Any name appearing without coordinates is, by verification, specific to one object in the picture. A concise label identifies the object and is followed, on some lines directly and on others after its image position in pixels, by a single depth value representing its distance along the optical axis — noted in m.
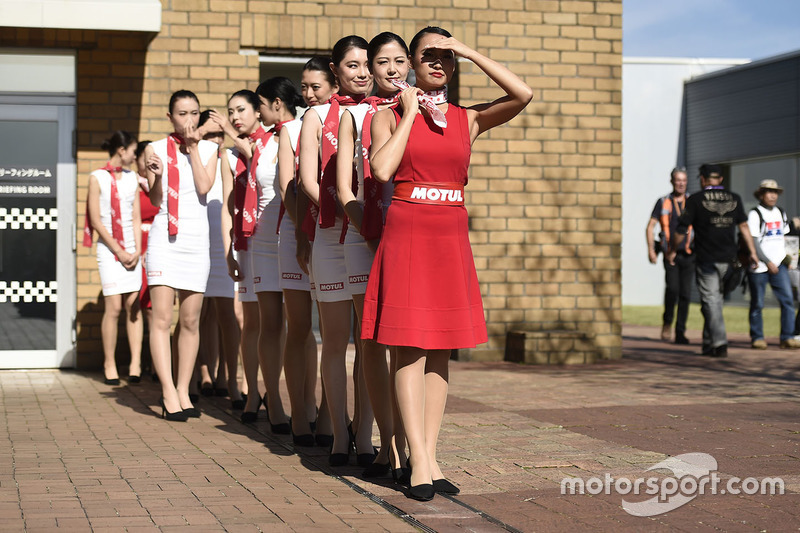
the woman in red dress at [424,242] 4.89
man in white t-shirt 13.64
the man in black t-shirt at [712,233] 12.38
